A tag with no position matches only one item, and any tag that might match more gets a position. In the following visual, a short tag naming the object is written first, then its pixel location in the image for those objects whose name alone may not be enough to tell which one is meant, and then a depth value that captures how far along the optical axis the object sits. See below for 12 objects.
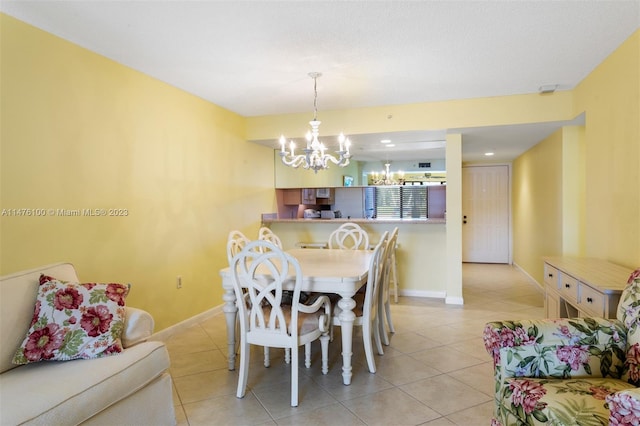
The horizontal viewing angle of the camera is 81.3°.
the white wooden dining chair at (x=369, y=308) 2.58
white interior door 7.42
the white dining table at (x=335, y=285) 2.41
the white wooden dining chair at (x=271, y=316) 2.20
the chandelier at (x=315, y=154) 3.19
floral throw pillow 1.73
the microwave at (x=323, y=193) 5.50
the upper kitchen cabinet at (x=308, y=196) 5.52
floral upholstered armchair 1.50
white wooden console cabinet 2.04
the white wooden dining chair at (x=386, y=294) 3.07
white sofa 1.44
